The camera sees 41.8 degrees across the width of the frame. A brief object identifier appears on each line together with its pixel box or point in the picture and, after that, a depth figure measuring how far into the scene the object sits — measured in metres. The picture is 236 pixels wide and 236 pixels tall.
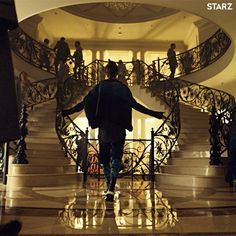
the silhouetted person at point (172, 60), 10.97
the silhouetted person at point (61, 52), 10.20
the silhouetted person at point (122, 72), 10.67
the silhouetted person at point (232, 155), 3.52
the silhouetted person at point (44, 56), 11.49
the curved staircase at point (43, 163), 4.83
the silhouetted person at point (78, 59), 10.26
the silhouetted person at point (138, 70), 11.16
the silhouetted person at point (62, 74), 8.15
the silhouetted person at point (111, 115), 3.27
